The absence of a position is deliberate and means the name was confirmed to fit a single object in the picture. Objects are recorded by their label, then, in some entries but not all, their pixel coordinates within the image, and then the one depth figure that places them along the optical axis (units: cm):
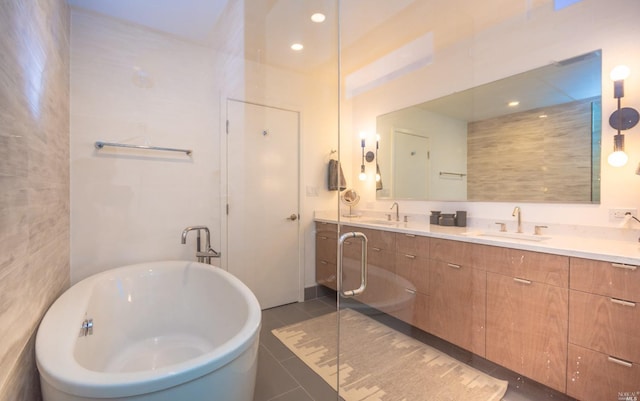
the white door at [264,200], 260
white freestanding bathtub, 83
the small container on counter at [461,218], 226
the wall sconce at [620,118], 155
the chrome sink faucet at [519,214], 199
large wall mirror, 174
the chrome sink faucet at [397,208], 283
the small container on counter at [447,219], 230
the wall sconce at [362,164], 316
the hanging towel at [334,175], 306
